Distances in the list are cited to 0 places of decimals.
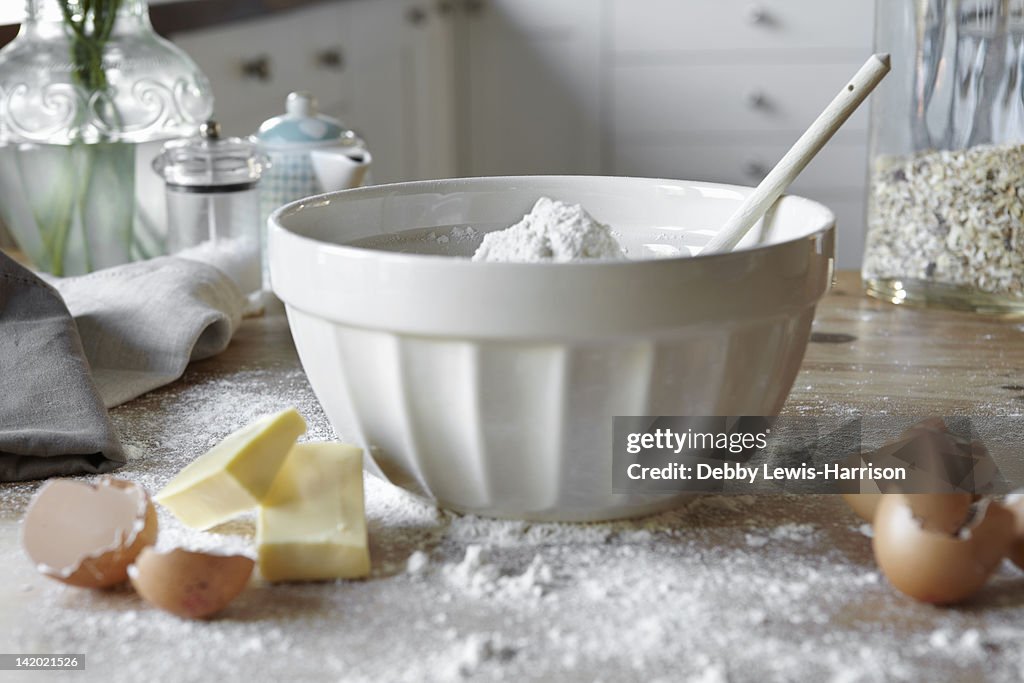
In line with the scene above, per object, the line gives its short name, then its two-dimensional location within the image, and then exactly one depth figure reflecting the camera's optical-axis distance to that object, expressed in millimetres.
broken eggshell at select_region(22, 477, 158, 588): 531
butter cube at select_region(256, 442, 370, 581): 542
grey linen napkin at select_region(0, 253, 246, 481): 705
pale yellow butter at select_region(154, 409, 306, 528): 554
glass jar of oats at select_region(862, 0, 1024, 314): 1050
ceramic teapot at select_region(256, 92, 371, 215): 1251
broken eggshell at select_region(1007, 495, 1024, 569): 536
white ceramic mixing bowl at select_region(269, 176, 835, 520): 524
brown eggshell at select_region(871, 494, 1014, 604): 504
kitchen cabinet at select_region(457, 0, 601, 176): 3047
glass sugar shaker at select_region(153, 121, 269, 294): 1177
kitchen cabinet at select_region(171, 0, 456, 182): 2117
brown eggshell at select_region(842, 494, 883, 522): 598
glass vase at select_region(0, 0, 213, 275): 1211
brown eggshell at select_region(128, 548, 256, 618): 504
